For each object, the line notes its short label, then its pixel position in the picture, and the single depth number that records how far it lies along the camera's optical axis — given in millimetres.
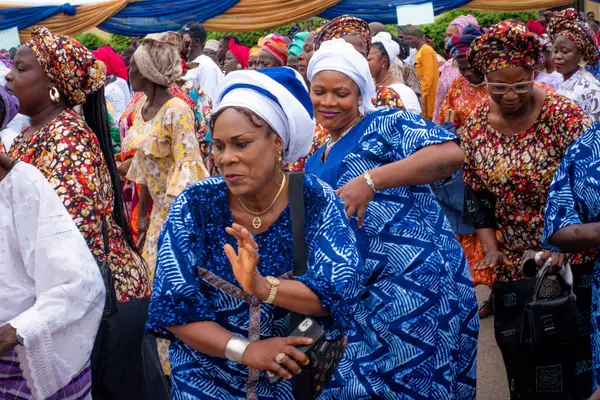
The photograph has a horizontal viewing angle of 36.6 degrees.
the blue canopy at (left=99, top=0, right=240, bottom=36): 17078
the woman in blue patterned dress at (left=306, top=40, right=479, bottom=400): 4113
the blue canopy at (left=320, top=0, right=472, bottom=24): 15414
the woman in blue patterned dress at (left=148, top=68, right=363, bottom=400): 2861
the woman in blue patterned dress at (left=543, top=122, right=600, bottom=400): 4152
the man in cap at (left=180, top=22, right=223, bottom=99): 10492
